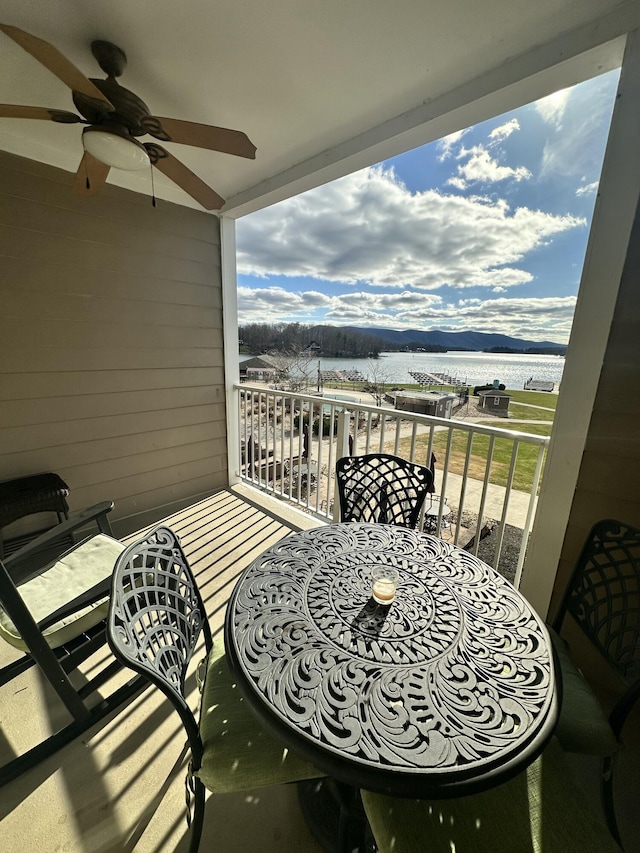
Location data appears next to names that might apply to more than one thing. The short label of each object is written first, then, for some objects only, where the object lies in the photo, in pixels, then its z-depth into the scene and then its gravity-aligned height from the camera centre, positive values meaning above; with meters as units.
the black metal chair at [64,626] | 1.25 -1.14
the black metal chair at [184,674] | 0.86 -0.99
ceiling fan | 1.42 +1.00
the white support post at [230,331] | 3.21 +0.20
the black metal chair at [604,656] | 0.98 -1.00
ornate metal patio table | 0.70 -0.82
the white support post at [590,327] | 1.32 +0.17
